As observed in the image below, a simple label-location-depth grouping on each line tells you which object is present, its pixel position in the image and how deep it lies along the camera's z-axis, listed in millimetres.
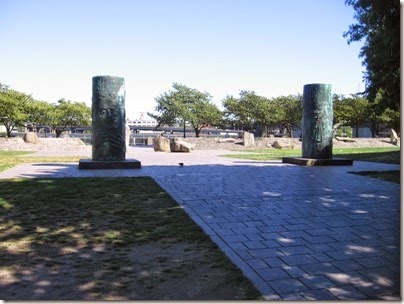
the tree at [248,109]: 45875
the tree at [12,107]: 33688
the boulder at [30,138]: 28500
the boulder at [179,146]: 23641
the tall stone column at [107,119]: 12148
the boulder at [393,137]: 36569
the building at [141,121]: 113788
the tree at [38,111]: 37425
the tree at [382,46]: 6254
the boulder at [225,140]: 32575
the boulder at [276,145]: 31762
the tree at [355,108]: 43406
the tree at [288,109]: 46938
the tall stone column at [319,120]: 13523
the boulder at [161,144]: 24625
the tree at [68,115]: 41969
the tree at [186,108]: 45281
